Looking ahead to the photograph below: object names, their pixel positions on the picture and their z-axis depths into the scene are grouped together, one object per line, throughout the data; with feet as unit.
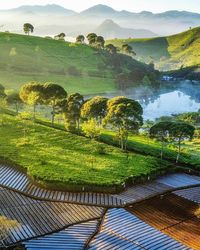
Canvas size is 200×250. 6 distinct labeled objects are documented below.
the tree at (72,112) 241.76
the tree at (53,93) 258.78
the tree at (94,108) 240.94
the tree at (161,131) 196.86
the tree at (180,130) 191.31
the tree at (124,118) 207.41
